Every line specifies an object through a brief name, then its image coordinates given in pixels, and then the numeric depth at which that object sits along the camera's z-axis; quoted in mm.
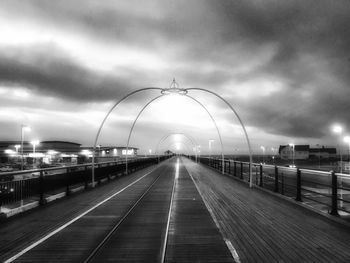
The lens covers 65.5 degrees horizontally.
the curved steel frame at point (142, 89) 19839
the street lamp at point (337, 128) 29928
